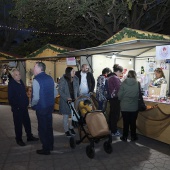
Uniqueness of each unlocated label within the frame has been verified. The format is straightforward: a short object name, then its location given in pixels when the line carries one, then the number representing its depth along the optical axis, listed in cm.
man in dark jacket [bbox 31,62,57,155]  420
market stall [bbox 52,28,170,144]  517
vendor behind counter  601
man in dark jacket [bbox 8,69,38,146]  492
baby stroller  419
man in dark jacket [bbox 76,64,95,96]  697
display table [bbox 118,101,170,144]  488
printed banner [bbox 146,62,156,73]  796
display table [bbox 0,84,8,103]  1139
